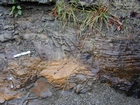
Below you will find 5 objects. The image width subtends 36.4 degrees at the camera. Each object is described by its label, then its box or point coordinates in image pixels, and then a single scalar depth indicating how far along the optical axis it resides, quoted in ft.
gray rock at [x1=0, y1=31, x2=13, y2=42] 8.11
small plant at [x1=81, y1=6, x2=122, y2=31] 8.28
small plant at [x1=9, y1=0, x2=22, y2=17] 8.26
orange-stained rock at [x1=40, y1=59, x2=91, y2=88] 7.90
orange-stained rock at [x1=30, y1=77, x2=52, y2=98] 7.80
